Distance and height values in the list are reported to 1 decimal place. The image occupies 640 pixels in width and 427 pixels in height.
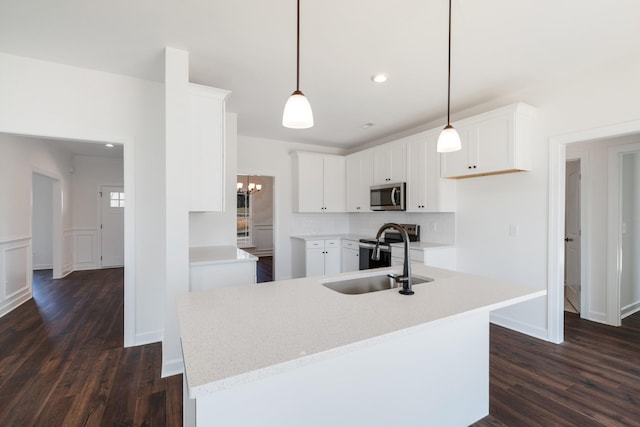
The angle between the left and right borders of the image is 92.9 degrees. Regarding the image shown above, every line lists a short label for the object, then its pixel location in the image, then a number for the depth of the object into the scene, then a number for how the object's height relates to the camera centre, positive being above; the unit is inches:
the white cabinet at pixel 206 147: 101.5 +21.8
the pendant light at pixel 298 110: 61.3 +20.3
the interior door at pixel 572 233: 159.0 -11.6
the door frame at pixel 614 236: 130.1 -10.2
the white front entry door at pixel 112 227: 267.9 -15.2
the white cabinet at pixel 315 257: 190.1 -29.5
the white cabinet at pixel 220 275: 101.5 -22.3
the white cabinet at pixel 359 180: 192.4 +20.6
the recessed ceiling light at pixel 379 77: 108.5 +48.6
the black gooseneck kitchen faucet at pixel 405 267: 63.6 -12.0
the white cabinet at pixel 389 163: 166.7 +27.6
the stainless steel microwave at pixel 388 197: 164.6 +8.1
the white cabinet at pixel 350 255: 188.2 -28.2
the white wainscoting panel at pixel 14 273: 147.2 -33.2
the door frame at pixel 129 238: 110.7 -10.2
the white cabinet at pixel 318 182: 199.5 +19.3
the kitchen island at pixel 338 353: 38.1 -17.8
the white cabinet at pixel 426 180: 146.7 +15.7
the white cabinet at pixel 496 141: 116.0 +28.2
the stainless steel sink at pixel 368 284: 76.8 -18.9
